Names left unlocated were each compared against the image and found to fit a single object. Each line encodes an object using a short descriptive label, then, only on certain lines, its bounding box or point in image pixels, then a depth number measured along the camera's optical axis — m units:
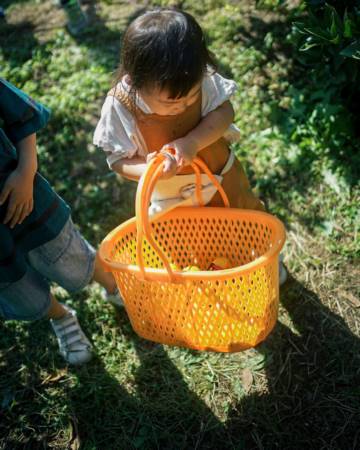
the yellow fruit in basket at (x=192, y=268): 2.08
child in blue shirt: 1.59
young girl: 1.50
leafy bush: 2.18
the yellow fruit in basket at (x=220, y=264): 2.03
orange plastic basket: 1.62
